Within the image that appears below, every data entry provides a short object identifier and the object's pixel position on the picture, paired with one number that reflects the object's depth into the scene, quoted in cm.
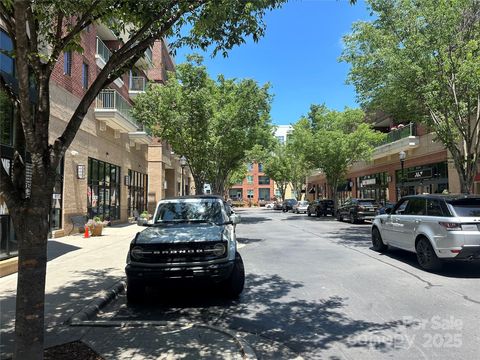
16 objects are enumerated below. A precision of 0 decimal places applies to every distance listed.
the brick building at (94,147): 1195
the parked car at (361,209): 2691
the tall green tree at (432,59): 1389
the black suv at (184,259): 675
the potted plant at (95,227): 1831
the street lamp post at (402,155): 2648
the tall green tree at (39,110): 395
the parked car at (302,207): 4775
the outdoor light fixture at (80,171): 1956
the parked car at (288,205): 5600
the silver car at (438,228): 884
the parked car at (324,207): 3866
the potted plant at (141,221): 849
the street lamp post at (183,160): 2895
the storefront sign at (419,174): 2962
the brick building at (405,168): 2792
